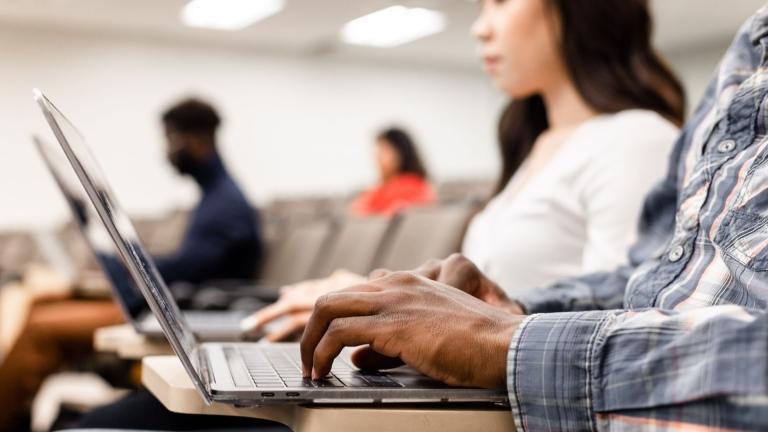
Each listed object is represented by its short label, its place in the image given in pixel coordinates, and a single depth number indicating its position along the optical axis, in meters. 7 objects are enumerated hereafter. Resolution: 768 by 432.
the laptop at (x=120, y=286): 1.19
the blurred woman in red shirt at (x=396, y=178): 4.82
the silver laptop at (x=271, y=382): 0.56
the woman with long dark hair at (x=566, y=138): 1.15
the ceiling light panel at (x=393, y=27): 8.12
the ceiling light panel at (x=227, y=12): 7.63
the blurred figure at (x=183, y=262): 2.18
